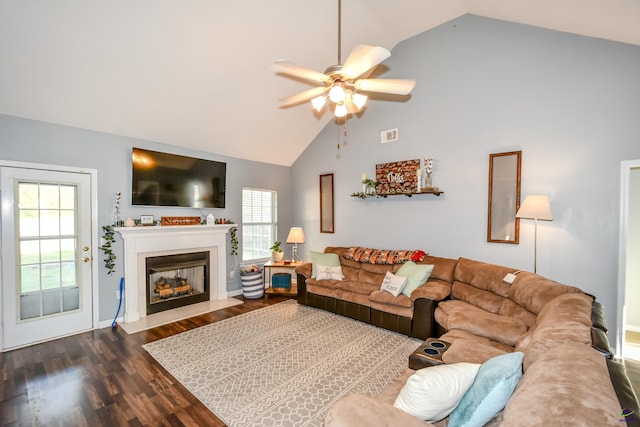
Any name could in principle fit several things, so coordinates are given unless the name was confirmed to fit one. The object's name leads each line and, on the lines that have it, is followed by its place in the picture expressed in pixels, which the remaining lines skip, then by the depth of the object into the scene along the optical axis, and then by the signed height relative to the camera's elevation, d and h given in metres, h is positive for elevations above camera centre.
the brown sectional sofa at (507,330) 0.93 -0.88
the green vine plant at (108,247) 3.79 -0.54
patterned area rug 2.27 -1.62
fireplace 3.96 -0.65
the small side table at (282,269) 5.18 -1.21
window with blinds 5.56 -0.30
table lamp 5.35 -0.54
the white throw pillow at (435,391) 1.29 -0.86
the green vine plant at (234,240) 5.21 -0.60
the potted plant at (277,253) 5.47 -0.89
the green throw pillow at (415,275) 3.66 -0.90
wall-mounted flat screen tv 4.03 +0.44
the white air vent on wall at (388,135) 4.63 +1.25
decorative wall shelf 4.04 +0.24
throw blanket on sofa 4.18 -0.75
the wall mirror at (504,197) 3.47 +0.16
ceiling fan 2.02 +1.08
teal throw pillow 1.18 -0.80
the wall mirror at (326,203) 5.55 +0.11
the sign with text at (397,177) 4.35 +0.52
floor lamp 2.95 +0.00
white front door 3.18 -0.58
